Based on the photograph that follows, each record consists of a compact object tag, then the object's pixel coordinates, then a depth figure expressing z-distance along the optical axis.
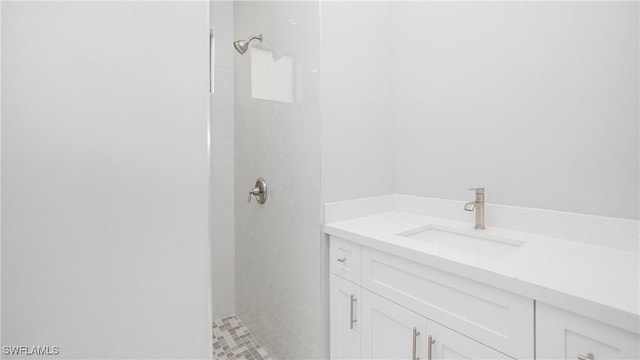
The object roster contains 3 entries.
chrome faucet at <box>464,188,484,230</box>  1.13
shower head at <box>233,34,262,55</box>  1.62
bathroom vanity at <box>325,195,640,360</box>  0.60
